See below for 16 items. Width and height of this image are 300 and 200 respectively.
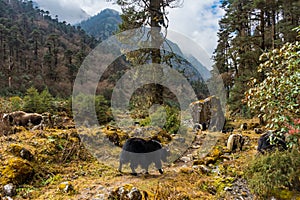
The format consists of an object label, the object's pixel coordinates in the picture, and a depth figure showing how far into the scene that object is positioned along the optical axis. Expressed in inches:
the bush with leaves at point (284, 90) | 136.9
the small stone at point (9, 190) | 166.1
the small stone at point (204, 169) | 217.8
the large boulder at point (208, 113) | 517.3
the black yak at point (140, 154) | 217.9
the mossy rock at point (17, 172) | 180.1
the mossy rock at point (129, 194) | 147.3
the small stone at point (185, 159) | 290.7
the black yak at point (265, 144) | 215.9
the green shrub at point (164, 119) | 387.6
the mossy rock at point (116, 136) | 327.0
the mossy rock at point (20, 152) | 213.9
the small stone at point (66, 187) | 172.7
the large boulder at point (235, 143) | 311.3
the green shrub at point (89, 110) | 493.7
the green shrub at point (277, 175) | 146.2
